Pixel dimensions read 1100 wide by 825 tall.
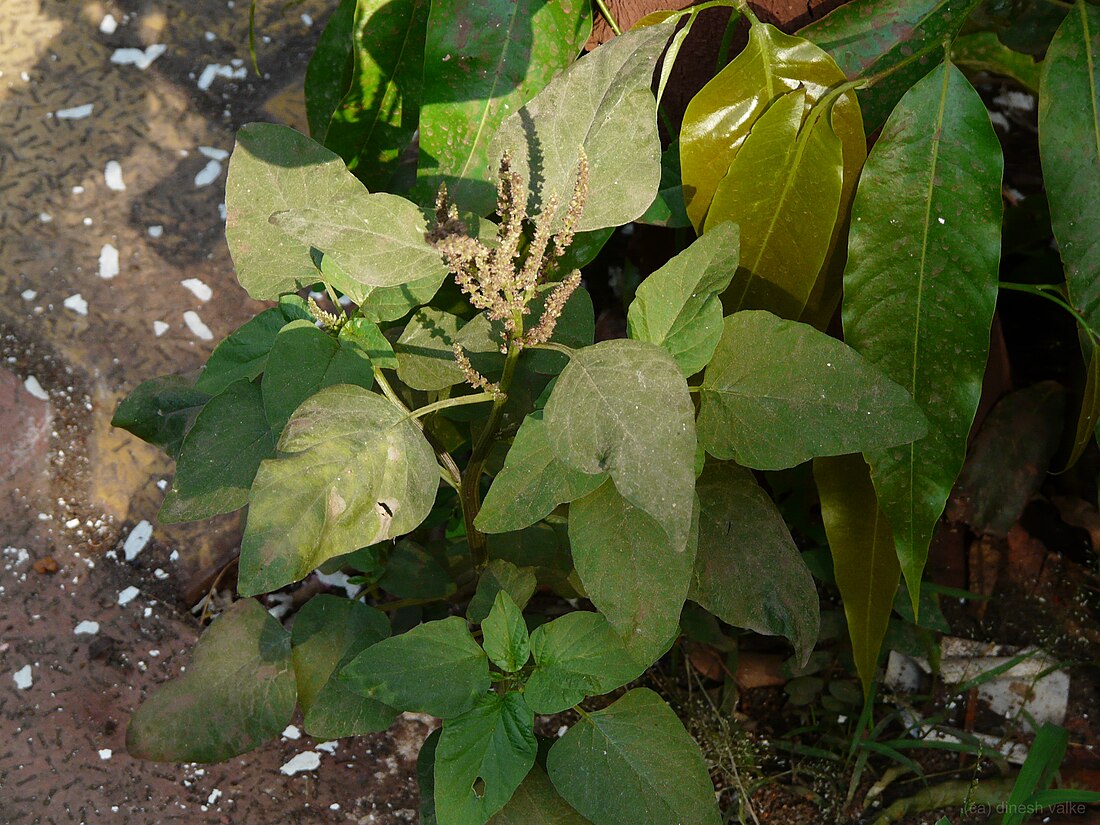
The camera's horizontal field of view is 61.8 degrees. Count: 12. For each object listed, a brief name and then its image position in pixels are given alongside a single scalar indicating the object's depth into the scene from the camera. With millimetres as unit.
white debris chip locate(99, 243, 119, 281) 1513
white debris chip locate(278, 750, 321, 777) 1277
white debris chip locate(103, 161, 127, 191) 1553
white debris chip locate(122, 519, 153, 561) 1408
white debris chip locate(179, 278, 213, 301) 1515
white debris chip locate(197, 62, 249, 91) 1605
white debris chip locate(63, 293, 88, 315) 1493
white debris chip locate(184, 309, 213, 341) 1494
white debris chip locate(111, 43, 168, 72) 1606
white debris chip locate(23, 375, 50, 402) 1456
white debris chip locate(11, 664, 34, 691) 1325
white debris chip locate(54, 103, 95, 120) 1580
